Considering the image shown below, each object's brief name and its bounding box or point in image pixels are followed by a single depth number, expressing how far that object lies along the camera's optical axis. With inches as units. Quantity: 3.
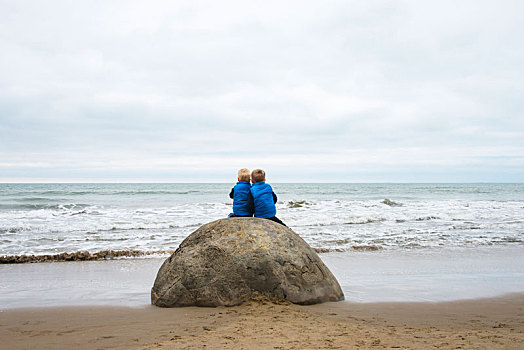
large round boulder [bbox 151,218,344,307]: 197.8
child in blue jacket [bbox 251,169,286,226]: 248.2
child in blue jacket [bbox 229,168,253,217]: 251.8
